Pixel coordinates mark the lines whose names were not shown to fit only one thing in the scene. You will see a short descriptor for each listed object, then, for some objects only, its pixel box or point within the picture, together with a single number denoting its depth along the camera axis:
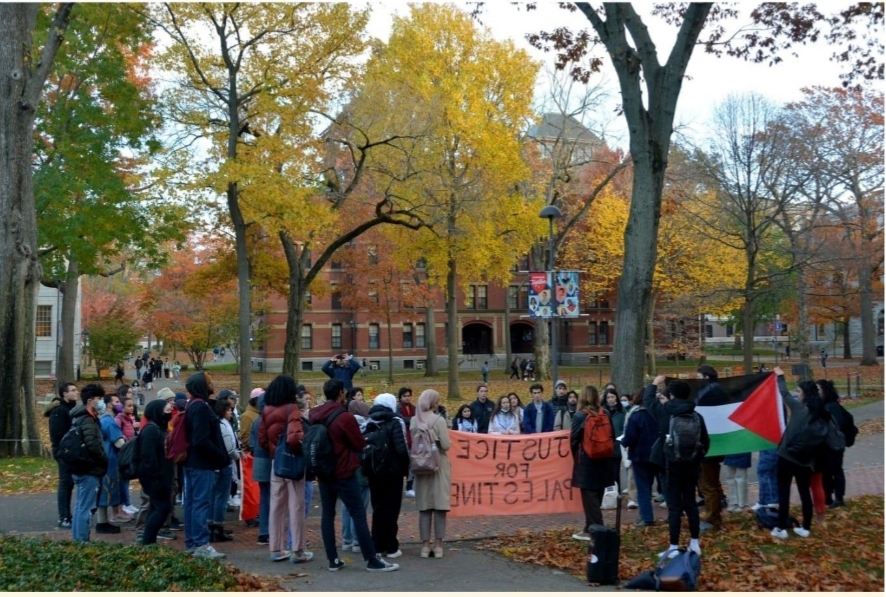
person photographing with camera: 14.71
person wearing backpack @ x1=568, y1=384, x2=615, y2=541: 9.71
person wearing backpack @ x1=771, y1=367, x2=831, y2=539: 9.84
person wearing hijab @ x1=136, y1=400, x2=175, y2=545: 9.41
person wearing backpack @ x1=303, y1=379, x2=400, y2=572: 8.86
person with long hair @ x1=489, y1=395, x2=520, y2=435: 13.90
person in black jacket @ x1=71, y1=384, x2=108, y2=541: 9.73
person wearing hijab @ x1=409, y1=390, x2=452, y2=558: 9.59
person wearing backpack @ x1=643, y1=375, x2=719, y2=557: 9.01
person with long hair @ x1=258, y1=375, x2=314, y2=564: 9.24
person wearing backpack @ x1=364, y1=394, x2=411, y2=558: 9.45
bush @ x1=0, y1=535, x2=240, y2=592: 7.44
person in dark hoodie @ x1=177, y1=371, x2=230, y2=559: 9.19
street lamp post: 18.84
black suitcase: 8.16
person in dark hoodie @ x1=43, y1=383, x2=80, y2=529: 10.93
